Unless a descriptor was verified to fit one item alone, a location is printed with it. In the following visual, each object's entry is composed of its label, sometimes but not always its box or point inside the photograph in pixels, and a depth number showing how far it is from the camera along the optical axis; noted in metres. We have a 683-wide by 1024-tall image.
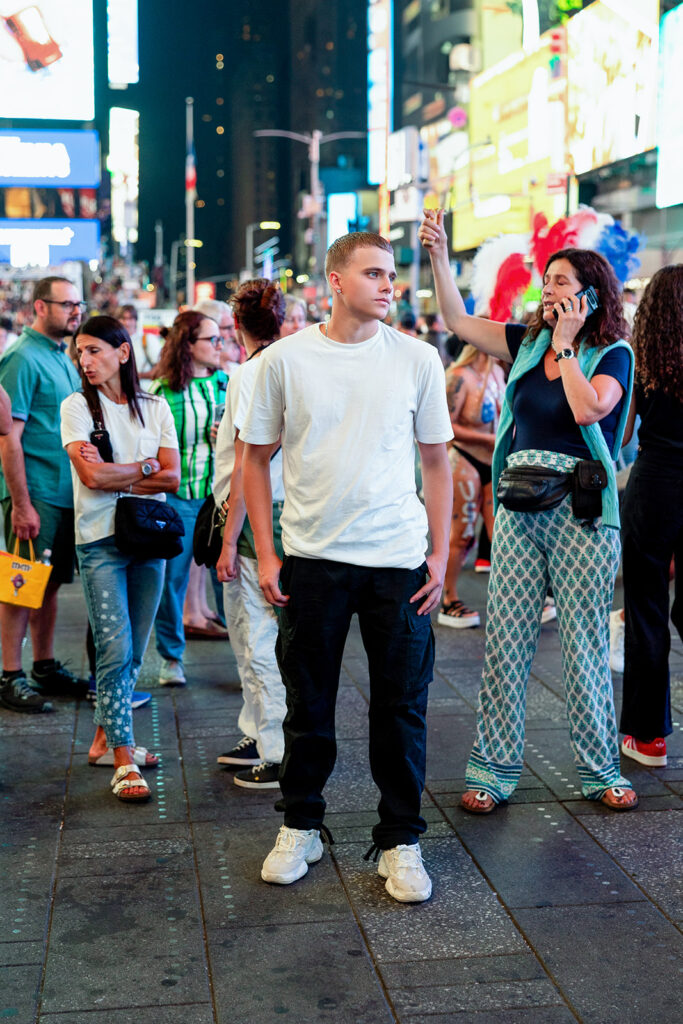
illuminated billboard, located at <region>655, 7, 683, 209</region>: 18.11
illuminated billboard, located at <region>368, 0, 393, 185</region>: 60.40
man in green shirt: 5.94
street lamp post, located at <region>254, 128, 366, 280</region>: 58.45
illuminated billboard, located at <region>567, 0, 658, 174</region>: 30.24
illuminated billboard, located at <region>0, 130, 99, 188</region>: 20.69
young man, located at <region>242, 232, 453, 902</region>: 3.72
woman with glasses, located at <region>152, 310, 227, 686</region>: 6.48
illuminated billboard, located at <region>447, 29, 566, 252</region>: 42.19
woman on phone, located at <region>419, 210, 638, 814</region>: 4.39
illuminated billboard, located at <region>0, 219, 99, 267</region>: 23.08
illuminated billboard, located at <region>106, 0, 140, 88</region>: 29.31
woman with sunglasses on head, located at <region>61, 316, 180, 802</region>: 4.81
